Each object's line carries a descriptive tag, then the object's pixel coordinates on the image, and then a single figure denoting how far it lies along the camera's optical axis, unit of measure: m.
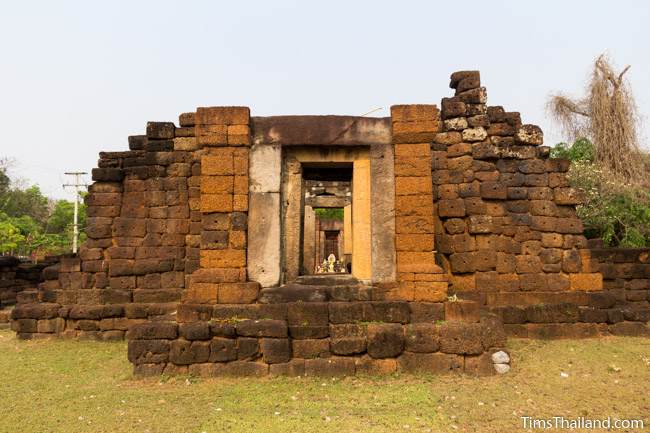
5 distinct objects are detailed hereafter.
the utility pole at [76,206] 26.89
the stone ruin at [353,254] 5.42
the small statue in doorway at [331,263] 19.05
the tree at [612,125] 14.84
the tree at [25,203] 33.81
